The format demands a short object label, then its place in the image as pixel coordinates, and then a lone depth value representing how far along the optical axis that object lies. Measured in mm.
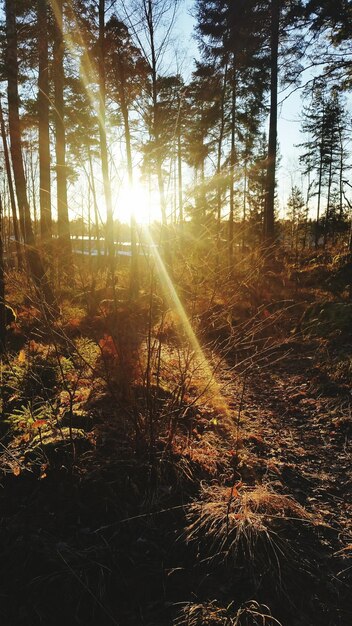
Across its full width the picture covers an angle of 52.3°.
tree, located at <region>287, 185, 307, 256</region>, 35406
